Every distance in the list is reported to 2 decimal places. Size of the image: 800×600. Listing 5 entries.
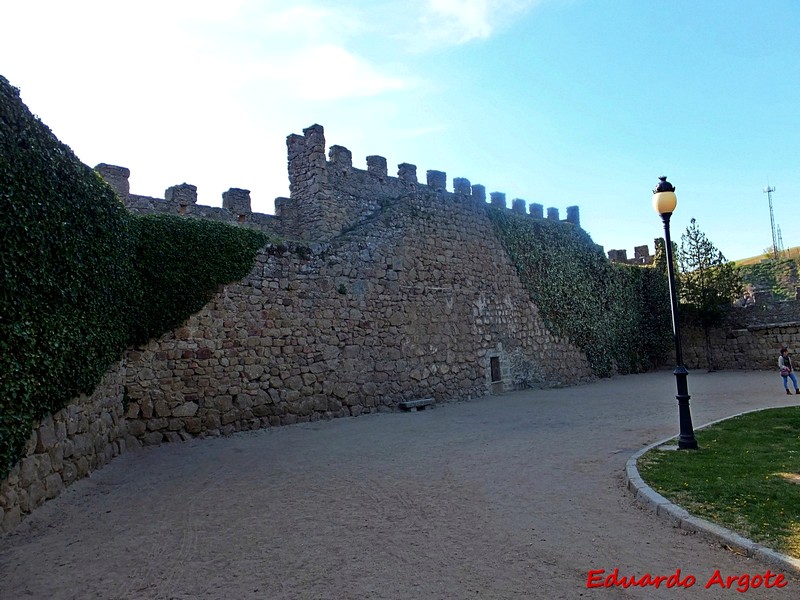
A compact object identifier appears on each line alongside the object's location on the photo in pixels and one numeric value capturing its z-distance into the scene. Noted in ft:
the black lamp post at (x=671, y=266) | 26.99
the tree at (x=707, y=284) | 84.53
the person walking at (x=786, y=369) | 49.65
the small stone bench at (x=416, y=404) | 48.60
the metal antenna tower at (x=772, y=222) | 167.53
